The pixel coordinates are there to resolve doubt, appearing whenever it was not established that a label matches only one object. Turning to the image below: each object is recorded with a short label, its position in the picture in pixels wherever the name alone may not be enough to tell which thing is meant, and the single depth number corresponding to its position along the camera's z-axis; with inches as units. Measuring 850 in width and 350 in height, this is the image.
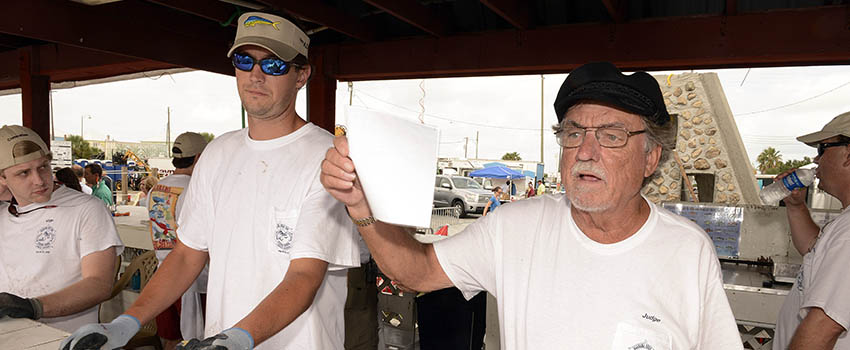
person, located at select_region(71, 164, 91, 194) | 281.2
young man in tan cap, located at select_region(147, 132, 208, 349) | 127.0
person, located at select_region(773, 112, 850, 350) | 66.4
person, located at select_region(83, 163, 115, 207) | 290.2
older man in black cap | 47.3
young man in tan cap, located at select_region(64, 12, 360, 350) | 59.6
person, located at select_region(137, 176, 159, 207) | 337.2
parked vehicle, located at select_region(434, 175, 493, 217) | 714.2
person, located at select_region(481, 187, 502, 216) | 538.9
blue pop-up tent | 980.2
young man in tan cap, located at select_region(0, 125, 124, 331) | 90.4
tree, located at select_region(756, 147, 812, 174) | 1830.7
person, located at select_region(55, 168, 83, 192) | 164.4
